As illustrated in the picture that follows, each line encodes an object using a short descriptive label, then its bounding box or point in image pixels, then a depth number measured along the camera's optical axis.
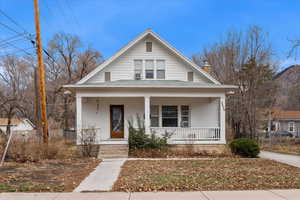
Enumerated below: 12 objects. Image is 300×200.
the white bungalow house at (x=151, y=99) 15.01
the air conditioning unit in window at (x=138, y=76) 15.59
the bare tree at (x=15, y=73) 34.17
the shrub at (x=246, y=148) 12.59
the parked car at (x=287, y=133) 34.35
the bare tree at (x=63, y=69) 34.66
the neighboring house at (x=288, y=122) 40.53
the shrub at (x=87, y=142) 12.48
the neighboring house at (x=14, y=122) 39.52
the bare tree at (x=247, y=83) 22.27
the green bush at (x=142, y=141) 12.92
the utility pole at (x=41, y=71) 12.39
